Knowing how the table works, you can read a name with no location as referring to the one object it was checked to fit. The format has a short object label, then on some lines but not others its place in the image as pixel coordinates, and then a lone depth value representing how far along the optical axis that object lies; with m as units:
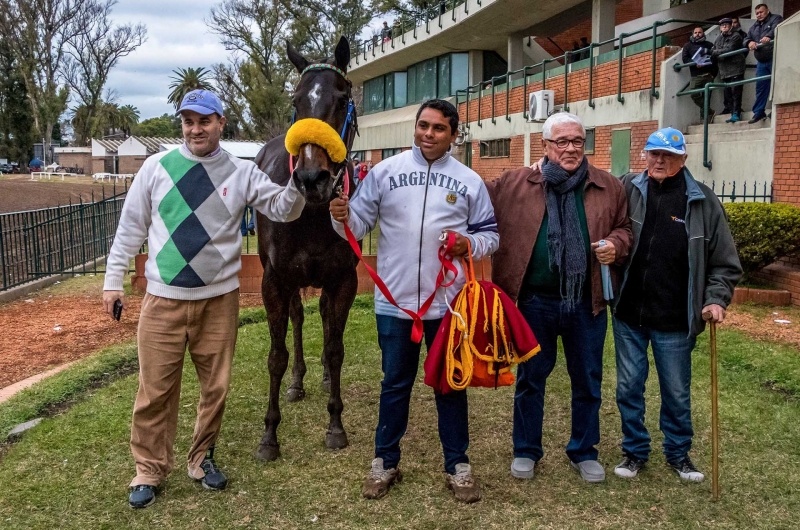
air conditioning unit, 18.74
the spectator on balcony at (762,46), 10.64
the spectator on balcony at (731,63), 11.59
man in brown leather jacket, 3.83
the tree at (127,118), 87.44
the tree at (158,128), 104.84
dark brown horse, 3.95
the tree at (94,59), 53.18
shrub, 8.52
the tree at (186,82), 52.62
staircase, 10.59
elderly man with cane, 3.88
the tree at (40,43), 47.44
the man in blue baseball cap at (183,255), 3.69
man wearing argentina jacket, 3.64
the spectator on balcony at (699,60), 12.34
